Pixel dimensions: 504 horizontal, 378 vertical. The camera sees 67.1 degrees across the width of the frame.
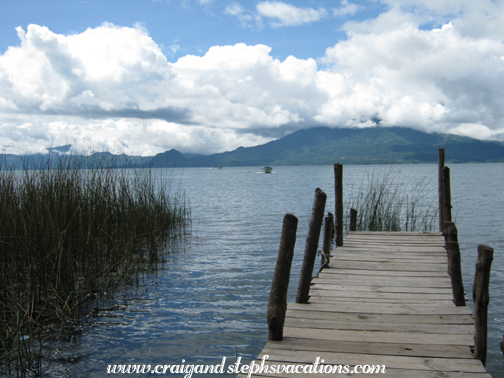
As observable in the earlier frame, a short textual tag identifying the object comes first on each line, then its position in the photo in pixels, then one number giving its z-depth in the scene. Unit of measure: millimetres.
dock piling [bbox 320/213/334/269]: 6121
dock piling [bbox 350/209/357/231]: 8898
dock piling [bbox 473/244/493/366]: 2854
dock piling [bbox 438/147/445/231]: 8461
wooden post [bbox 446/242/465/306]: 3871
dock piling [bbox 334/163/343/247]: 7055
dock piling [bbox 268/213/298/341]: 3012
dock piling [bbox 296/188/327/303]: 3979
